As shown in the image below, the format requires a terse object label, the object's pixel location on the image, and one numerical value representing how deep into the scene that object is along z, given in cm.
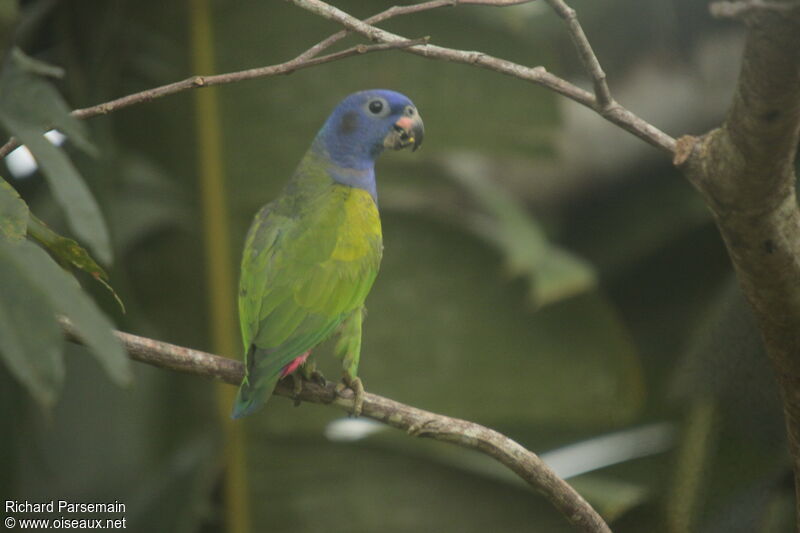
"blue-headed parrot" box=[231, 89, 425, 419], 725
